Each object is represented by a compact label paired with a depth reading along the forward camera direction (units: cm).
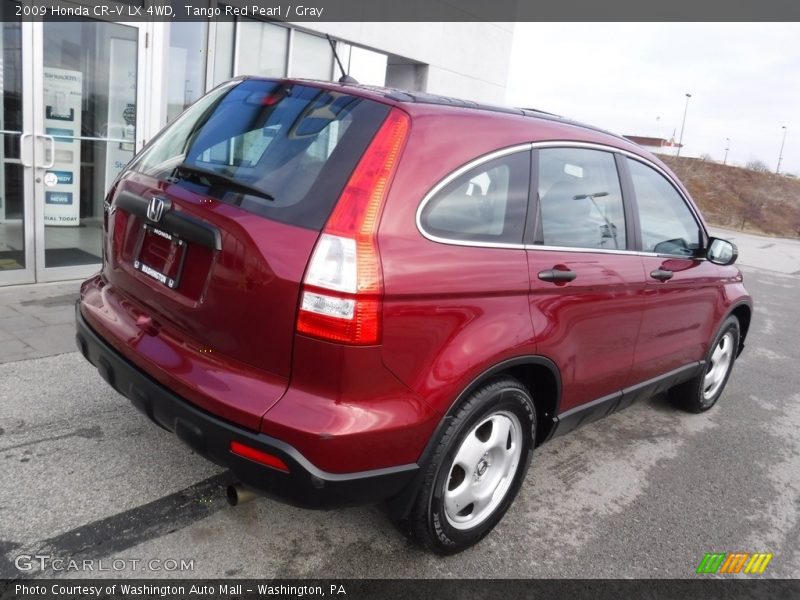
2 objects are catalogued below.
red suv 217
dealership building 584
